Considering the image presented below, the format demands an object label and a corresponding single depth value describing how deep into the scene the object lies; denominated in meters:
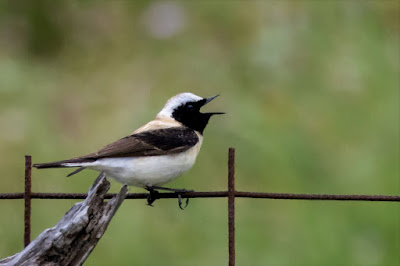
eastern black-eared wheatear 8.12
